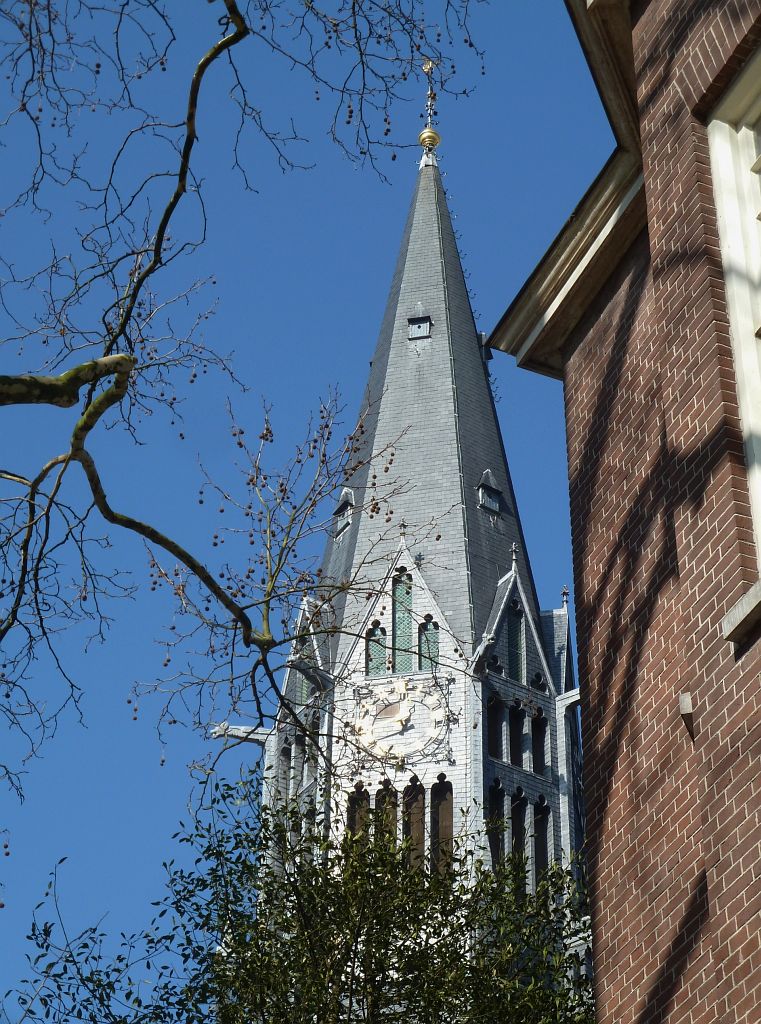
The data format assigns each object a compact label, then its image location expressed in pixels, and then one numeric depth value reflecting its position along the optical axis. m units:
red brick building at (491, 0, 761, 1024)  8.28
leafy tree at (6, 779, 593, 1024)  18.94
